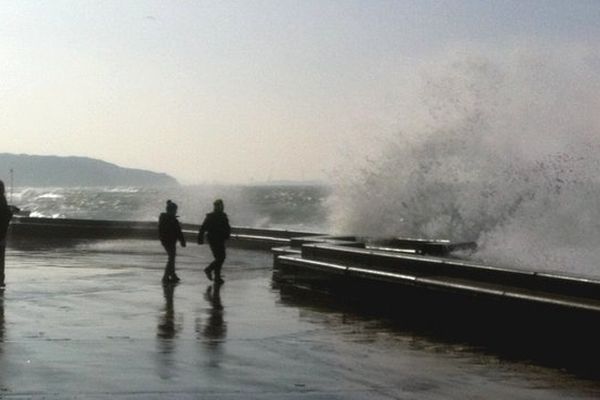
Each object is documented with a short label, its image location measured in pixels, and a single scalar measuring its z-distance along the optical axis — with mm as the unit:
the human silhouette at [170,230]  18094
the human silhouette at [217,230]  18328
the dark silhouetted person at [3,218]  16859
